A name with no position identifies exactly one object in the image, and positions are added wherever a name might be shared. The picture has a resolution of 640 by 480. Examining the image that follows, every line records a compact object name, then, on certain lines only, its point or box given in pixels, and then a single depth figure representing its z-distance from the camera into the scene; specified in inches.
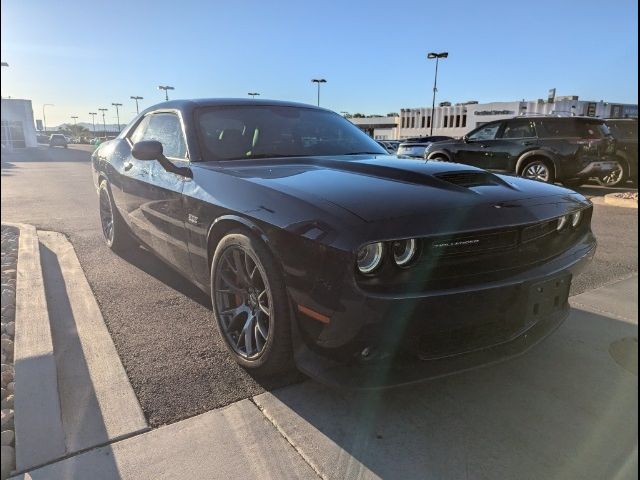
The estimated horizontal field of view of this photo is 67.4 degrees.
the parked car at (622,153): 410.6
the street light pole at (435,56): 1672.0
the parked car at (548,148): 378.6
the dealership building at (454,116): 1895.9
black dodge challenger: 77.9
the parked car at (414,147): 736.5
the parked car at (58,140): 1836.9
